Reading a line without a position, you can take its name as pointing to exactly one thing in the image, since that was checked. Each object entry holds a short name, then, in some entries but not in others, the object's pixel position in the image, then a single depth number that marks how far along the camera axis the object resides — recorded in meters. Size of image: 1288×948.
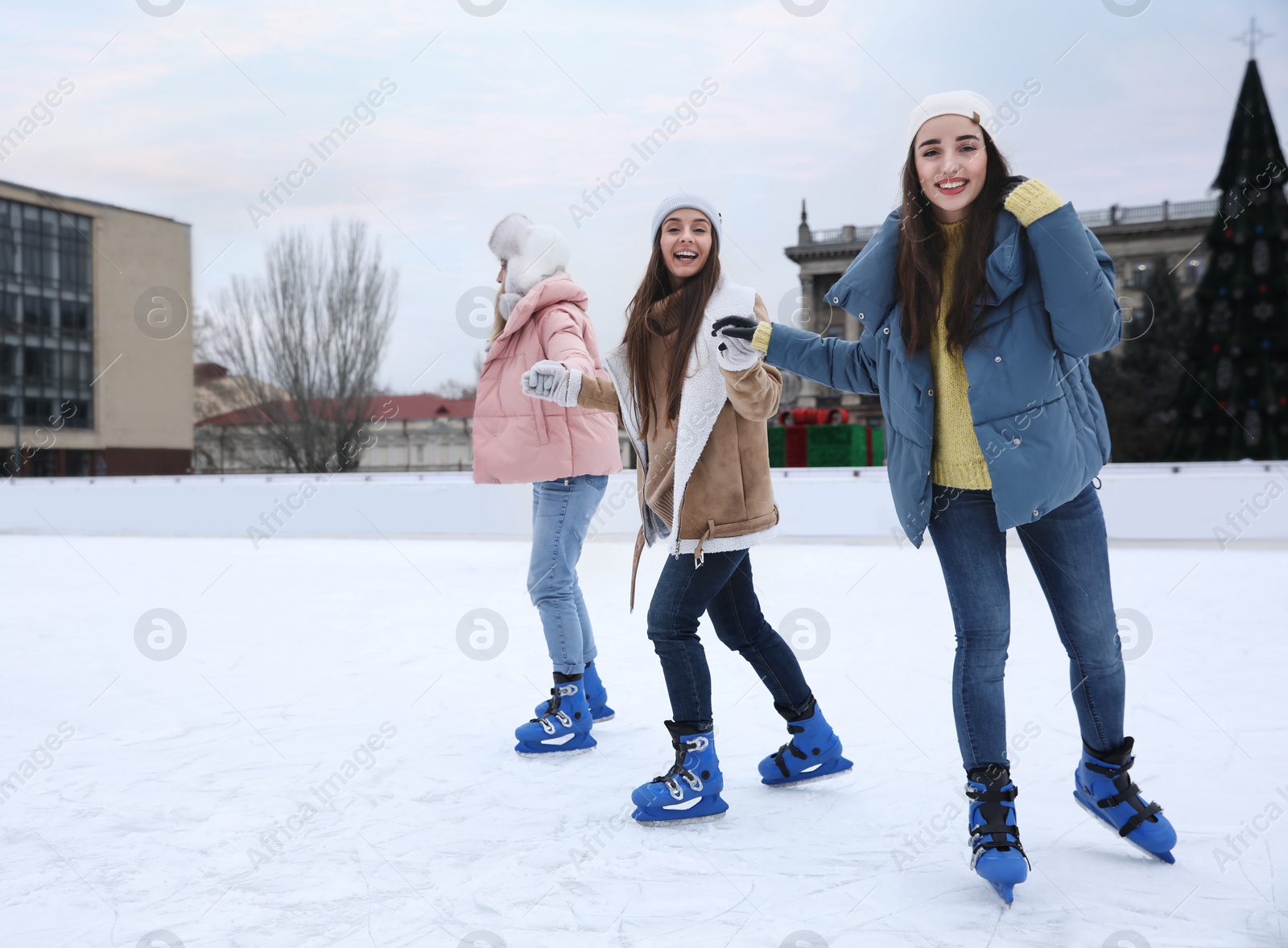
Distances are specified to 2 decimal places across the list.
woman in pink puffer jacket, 2.79
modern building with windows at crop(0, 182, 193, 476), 35.91
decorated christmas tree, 17.70
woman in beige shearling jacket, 2.21
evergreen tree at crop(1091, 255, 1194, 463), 24.95
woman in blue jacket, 1.75
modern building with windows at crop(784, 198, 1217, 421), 32.00
